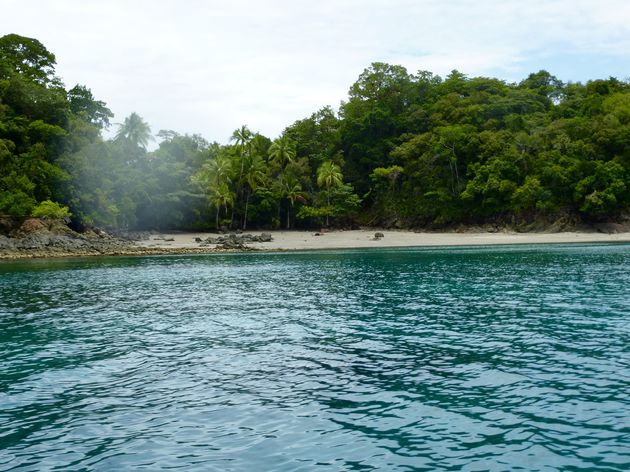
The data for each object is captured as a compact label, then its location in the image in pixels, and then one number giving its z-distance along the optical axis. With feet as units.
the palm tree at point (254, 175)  302.66
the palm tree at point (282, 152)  321.32
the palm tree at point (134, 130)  290.56
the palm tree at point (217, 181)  284.82
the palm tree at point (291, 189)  304.91
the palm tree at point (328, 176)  303.27
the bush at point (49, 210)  202.18
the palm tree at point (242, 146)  306.55
